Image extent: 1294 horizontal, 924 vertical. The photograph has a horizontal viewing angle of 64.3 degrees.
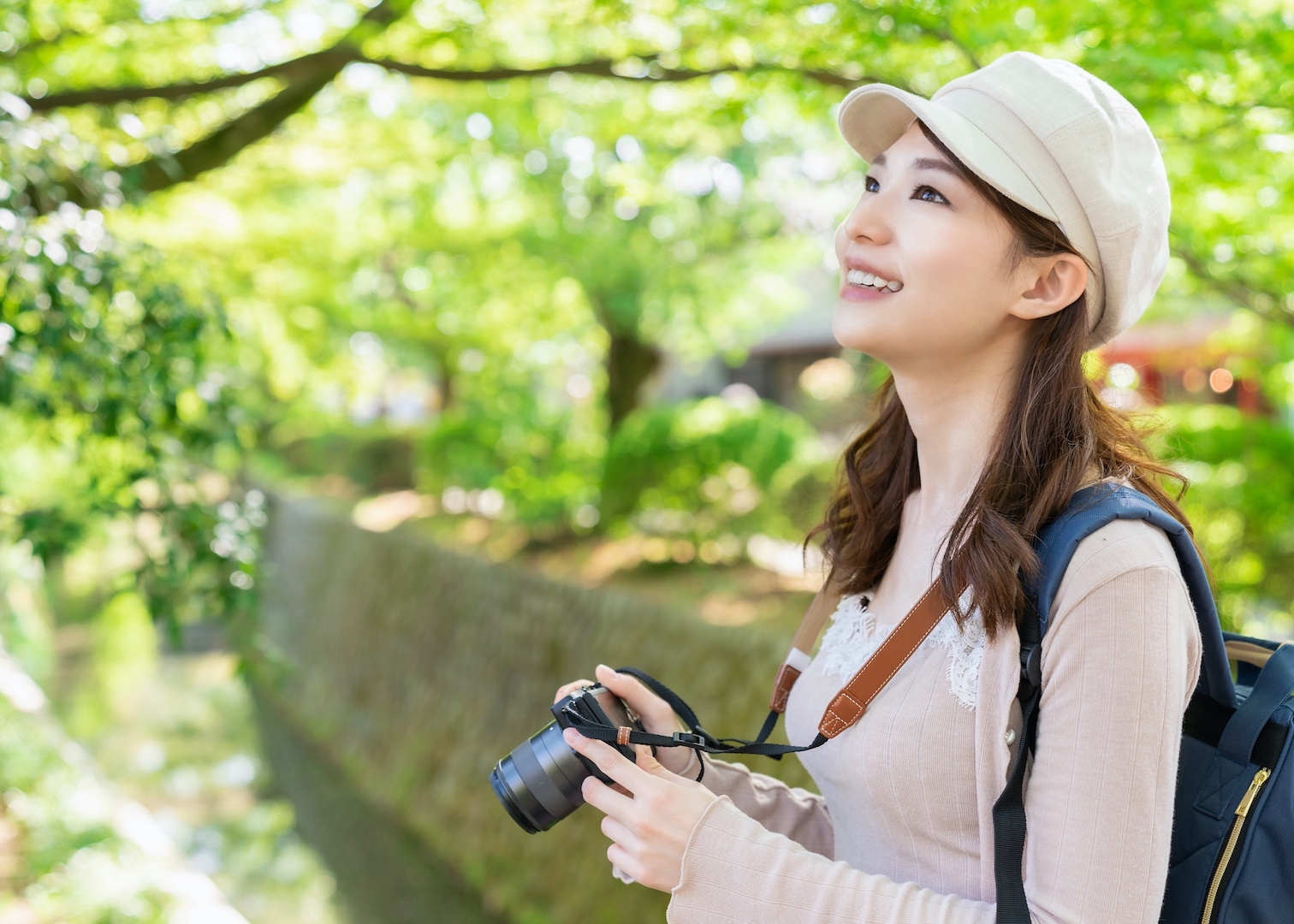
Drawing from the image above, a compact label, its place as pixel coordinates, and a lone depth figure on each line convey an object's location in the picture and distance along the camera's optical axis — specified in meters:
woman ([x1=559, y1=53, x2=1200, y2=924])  1.07
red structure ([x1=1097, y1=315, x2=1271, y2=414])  7.67
